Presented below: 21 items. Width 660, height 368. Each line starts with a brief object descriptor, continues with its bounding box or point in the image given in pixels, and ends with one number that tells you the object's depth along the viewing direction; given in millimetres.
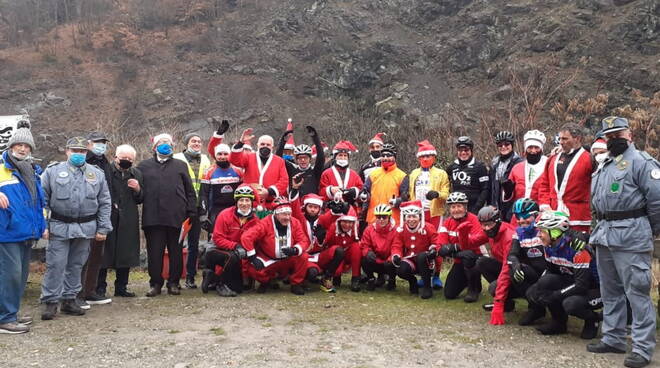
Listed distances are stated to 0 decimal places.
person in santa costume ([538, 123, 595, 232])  7094
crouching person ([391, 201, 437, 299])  8453
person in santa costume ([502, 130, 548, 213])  8094
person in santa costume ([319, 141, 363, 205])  9788
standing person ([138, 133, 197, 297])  8148
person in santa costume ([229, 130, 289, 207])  9109
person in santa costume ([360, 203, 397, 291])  8789
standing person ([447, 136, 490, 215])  9000
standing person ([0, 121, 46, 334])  6430
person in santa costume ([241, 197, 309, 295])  8373
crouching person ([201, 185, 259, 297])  8289
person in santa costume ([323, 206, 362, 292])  8969
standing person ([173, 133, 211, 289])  9039
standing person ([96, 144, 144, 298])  8117
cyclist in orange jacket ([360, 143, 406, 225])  9789
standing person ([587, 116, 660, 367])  5559
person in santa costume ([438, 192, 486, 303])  8086
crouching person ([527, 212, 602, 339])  6234
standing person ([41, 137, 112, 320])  6945
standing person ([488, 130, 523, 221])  8680
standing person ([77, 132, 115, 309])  7734
